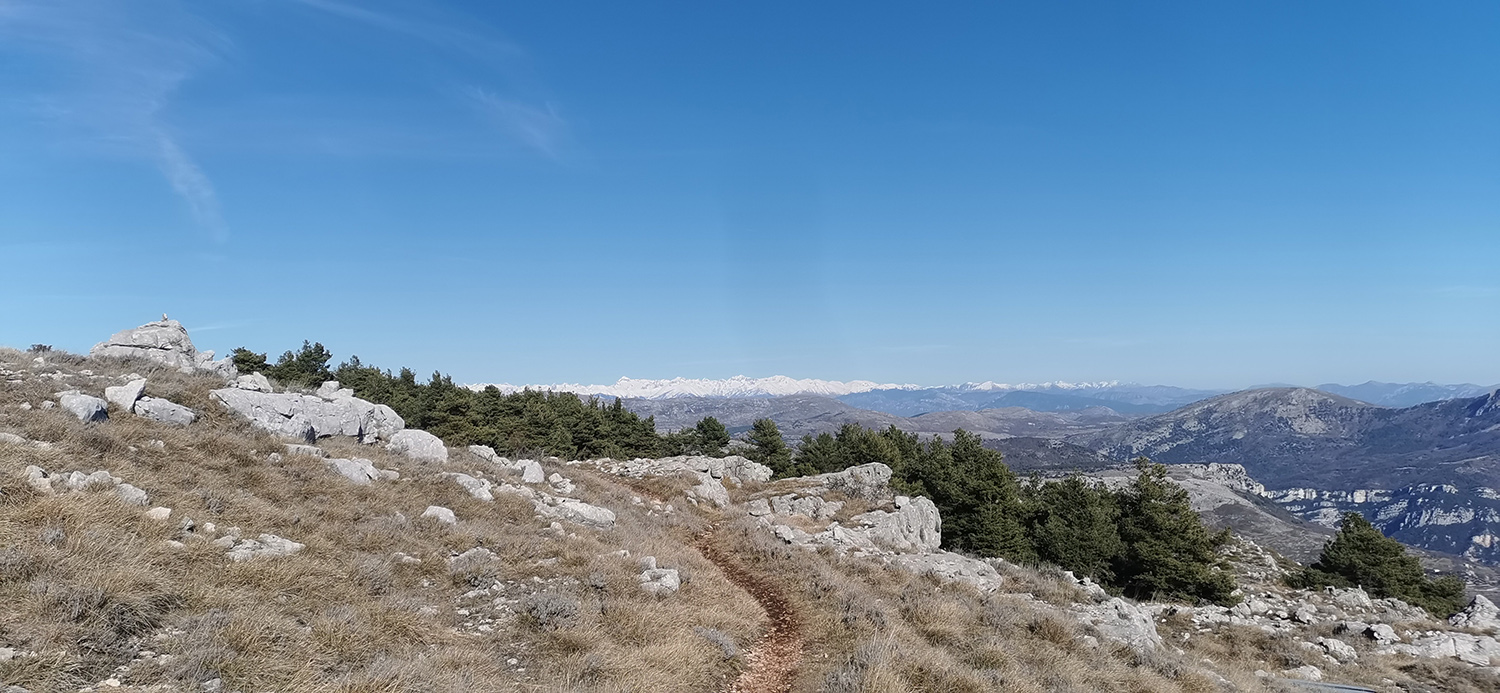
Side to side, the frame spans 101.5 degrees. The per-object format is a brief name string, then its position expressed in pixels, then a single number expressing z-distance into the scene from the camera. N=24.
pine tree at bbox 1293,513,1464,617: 50.59
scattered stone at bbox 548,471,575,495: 26.58
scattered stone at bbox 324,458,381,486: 17.77
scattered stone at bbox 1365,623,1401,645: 24.16
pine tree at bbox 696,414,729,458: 71.56
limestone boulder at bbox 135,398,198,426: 17.42
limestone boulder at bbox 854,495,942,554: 30.86
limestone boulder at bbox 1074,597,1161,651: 17.80
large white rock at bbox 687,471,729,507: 35.62
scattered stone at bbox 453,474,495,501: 19.66
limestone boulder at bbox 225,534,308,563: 10.67
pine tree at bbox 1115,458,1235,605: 38.69
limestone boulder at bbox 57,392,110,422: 15.29
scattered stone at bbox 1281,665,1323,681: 19.78
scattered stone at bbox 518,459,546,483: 26.59
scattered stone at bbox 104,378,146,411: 17.17
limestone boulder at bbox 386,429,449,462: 24.67
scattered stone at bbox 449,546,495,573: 13.32
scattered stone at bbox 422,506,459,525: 16.23
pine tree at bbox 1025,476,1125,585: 42.97
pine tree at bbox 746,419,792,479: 65.94
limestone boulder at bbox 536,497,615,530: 20.86
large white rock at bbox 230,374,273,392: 23.54
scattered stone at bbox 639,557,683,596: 14.74
